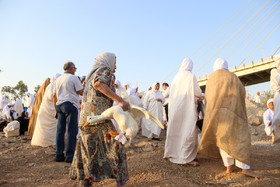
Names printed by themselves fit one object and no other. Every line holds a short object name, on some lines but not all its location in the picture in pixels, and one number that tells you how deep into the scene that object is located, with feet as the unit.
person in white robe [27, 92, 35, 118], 26.37
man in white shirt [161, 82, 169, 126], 27.32
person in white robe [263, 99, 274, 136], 15.83
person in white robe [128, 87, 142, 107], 26.40
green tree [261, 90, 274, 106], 60.16
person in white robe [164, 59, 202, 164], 12.02
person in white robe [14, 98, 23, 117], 31.83
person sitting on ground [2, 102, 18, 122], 32.27
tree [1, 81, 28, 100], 98.63
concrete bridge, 67.10
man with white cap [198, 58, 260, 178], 10.03
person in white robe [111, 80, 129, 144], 20.86
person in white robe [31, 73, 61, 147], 17.42
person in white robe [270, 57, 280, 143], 15.19
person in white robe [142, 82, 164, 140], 22.80
